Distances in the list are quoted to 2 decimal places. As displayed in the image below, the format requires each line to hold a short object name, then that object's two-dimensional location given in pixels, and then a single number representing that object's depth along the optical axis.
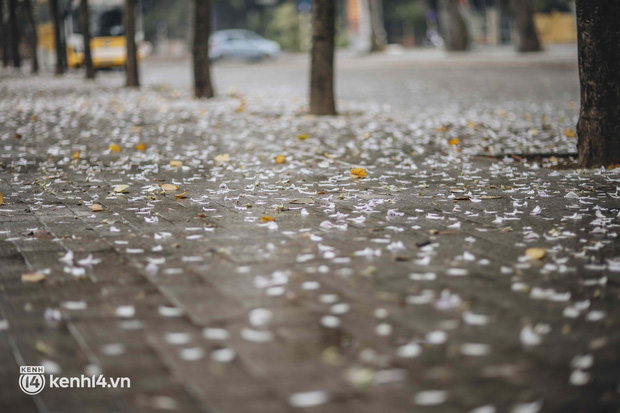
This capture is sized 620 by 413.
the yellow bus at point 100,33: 36.31
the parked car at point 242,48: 43.70
